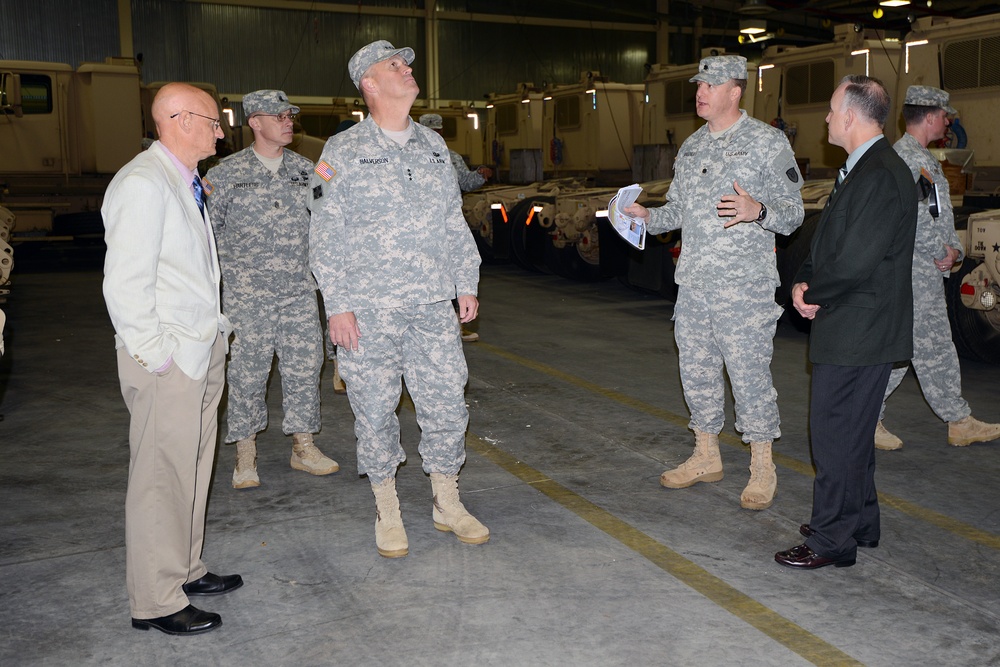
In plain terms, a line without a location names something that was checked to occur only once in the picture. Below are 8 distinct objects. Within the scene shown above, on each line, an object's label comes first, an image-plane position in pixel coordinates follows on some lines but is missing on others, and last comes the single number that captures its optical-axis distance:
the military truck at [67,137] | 14.53
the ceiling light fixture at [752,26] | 16.88
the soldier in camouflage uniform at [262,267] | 4.53
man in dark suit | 3.29
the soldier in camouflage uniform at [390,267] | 3.59
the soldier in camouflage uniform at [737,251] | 4.05
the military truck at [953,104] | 6.62
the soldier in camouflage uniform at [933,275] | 4.66
